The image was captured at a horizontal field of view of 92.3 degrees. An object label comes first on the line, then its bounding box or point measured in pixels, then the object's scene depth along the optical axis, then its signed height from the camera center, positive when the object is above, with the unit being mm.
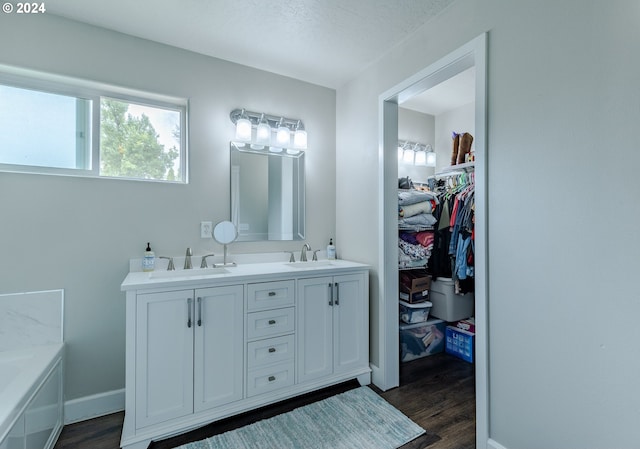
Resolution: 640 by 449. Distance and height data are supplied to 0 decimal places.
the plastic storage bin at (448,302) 2789 -733
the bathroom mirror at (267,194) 2453 +242
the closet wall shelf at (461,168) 2770 +521
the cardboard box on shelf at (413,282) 2807 -542
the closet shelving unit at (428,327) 2740 -956
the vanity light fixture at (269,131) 2418 +757
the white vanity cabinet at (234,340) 1650 -732
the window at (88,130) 1875 +622
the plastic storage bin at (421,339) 2730 -1060
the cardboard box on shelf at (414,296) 2805 -675
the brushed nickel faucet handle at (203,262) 2232 -290
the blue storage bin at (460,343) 2711 -1092
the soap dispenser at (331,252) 2760 -261
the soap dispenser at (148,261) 2049 -256
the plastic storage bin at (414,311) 2773 -804
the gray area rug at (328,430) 1680 -1208
